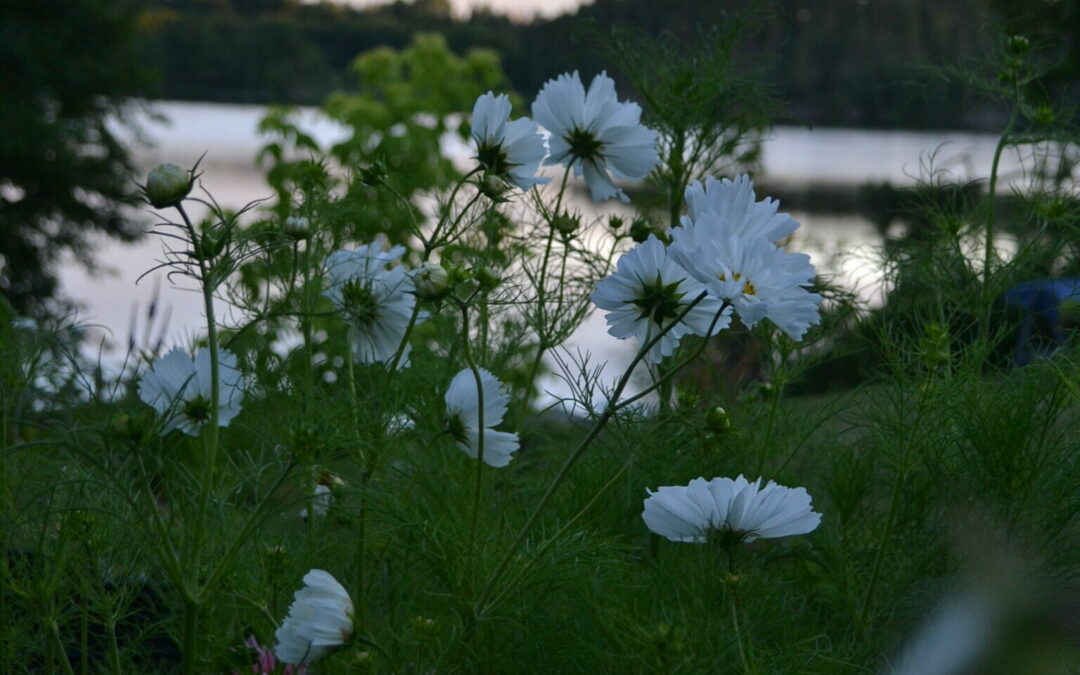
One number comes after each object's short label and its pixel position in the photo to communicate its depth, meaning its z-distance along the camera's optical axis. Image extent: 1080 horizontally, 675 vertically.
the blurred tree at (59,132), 6.22
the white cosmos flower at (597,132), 0.81
